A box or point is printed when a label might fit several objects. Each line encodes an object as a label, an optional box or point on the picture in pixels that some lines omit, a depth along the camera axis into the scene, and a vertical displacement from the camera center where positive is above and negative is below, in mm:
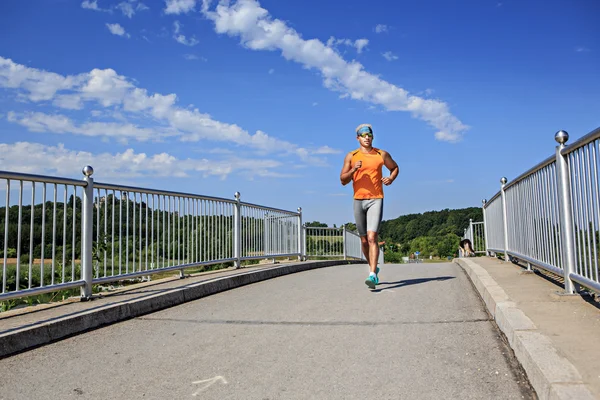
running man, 7008 +773
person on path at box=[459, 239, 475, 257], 18348 -515
